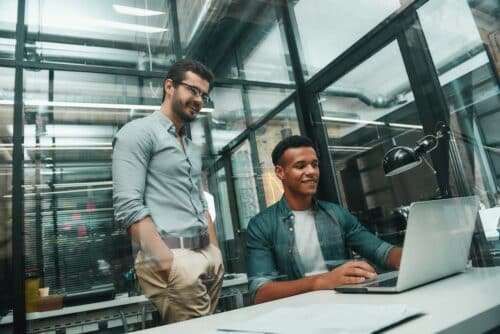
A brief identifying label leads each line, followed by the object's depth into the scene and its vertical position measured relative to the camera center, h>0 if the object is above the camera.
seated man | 1.43 +0.00
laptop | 0.74 -0.07
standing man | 1.28 +0.21
